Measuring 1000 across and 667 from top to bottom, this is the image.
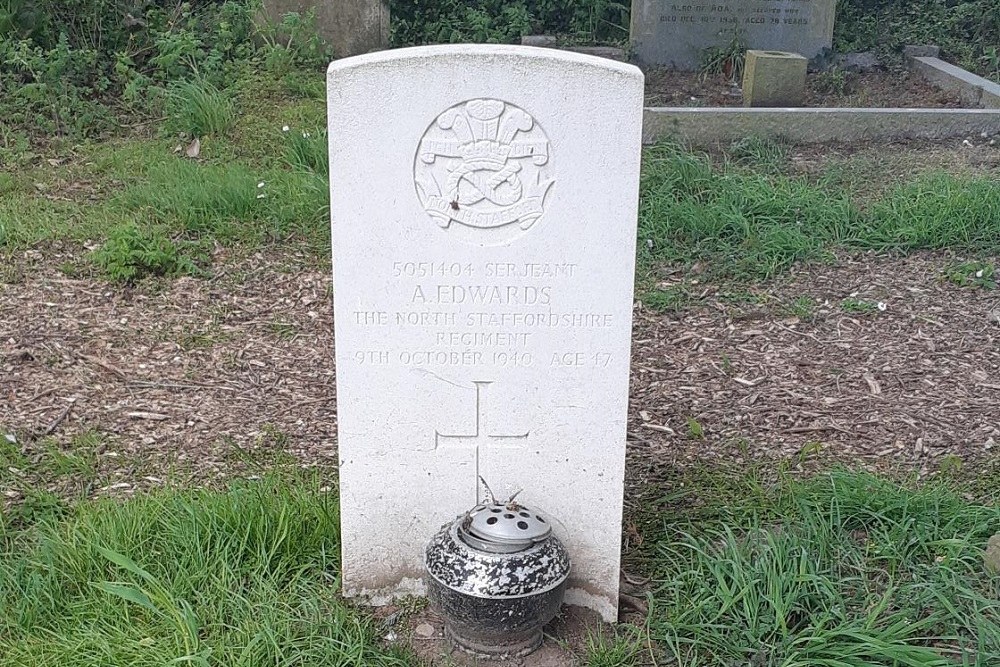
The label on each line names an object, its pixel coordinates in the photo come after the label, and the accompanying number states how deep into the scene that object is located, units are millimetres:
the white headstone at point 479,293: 2461
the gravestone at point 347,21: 7703
